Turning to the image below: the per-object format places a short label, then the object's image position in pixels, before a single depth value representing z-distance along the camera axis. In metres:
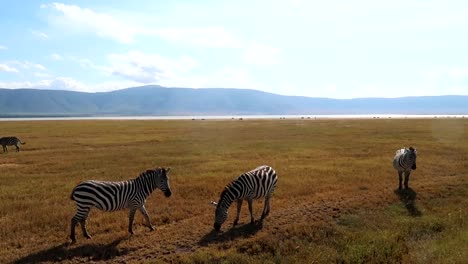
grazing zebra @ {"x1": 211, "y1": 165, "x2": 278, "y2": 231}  15.18
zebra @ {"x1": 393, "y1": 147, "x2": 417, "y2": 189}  21.64
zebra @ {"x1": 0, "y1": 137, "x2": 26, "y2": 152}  43.09
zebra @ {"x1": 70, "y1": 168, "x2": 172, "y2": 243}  14.51
